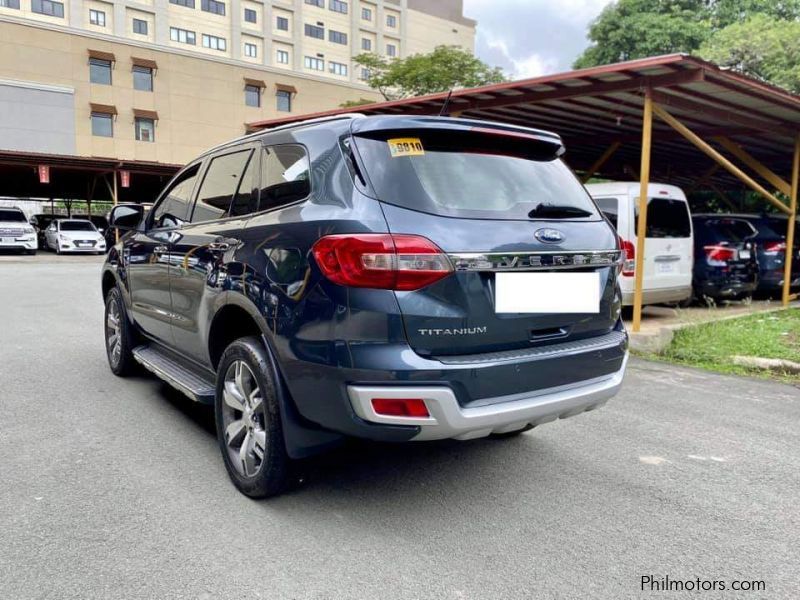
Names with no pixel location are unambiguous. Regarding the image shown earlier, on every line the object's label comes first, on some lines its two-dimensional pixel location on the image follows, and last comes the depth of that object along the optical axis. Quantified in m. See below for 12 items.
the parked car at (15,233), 22.48
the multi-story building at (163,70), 34.97
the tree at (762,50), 23.03
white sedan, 23.85
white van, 7.69
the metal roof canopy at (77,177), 24.19
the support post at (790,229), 9.94
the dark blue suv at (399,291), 2.49
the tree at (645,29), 29.58
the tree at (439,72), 32.00
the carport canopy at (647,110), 7.07
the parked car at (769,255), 10.53
